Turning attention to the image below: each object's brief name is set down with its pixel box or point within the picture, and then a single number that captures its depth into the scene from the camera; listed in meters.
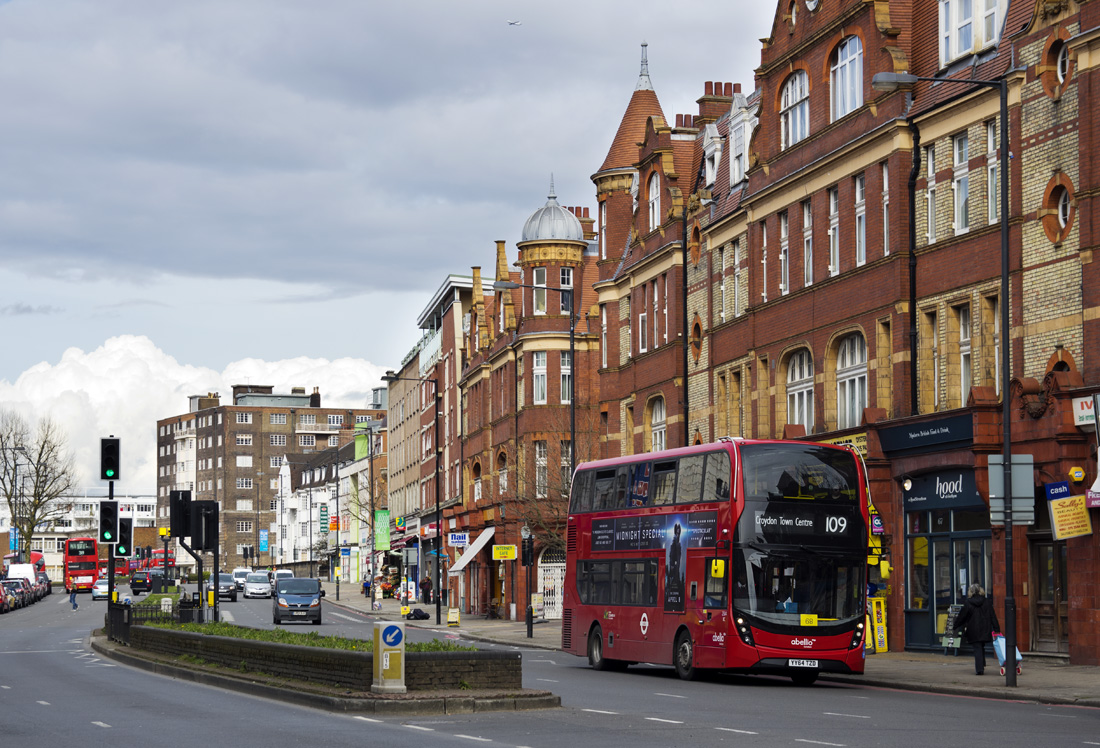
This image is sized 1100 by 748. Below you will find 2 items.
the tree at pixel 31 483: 120.44
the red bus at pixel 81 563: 109.31
